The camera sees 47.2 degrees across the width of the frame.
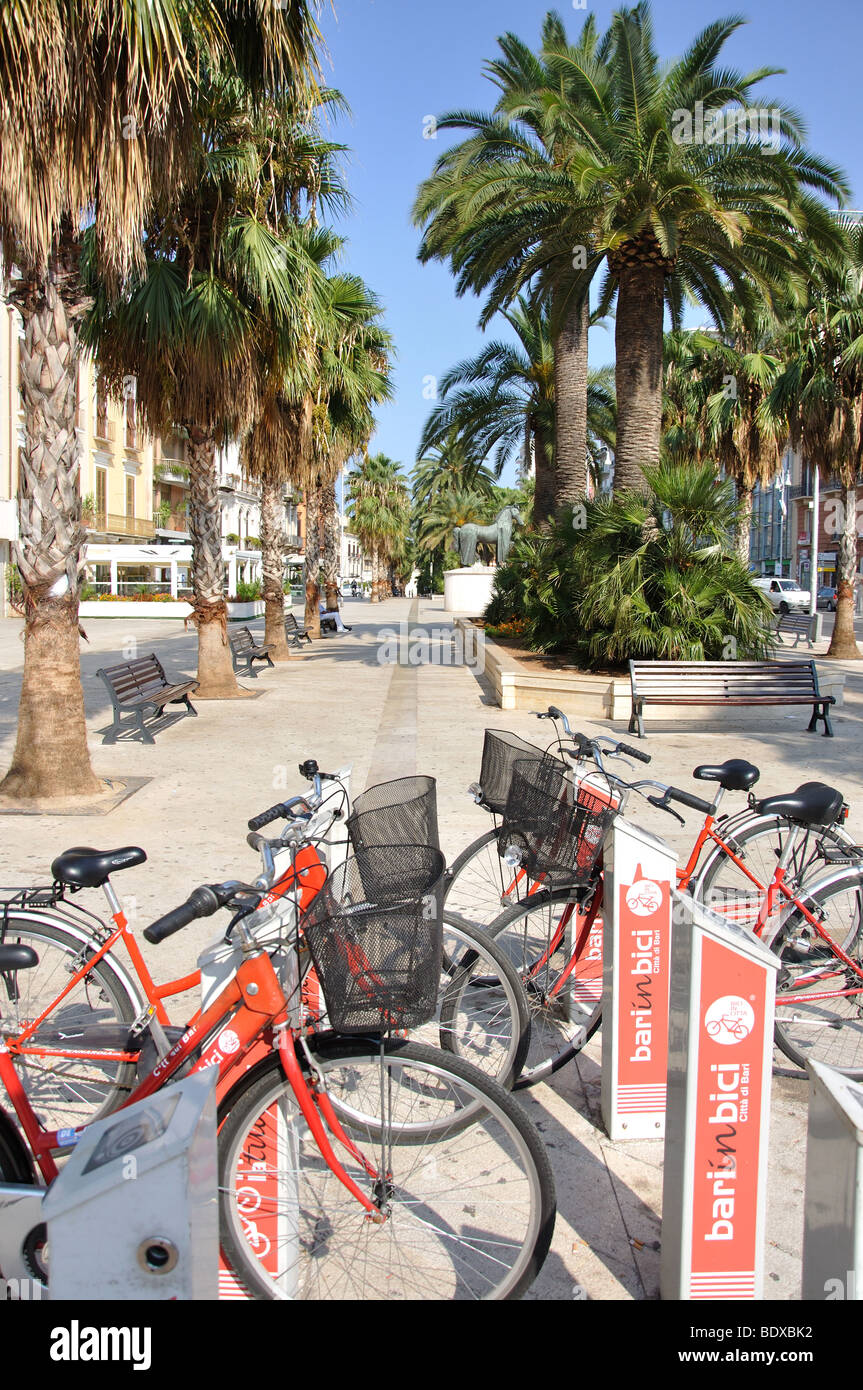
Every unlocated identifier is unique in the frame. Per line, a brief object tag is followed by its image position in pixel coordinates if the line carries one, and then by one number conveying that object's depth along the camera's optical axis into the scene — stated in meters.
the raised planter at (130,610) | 38.66
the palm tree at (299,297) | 10.84
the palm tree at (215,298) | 10.07
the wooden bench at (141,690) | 9.94
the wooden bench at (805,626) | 19.62
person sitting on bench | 27.55
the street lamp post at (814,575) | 35.62
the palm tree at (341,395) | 16.98
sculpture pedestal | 38.06
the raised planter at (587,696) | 10.66
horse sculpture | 35.09
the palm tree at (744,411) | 25.30
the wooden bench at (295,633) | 23.25
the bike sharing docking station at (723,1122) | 2.23
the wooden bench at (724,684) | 10.52
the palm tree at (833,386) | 18.30
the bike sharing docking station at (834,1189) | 1.74
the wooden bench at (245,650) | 15.57
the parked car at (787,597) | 37.12
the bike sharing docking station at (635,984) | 3.16
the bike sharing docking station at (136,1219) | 1.60
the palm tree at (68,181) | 5.80
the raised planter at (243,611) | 40.40
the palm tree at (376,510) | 66.75
